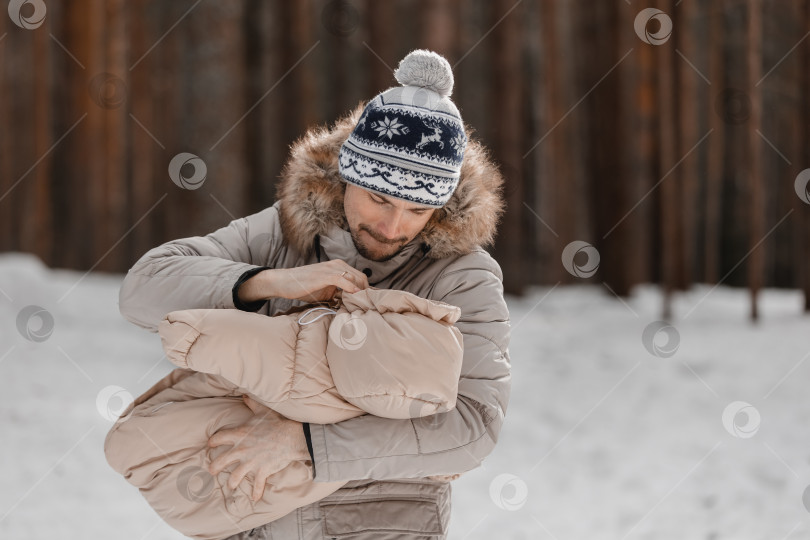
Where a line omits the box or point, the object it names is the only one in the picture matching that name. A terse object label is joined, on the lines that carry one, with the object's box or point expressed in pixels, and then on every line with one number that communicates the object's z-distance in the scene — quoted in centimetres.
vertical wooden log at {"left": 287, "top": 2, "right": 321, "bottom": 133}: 1471
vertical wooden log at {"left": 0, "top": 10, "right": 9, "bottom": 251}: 1572
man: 331
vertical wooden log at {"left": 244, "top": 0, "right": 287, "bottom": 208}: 1497
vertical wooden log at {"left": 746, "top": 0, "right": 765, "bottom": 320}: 1116
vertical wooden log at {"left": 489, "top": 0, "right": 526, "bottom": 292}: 1352
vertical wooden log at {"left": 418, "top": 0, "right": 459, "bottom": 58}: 1352
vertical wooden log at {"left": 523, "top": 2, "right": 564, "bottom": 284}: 1534
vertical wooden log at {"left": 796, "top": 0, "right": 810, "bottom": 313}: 1102
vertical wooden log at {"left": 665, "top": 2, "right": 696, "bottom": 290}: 1239
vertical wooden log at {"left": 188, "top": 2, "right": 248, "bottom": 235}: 1259
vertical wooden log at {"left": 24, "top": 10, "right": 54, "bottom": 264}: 1490
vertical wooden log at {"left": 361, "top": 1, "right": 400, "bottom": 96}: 1437
